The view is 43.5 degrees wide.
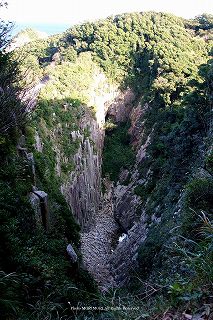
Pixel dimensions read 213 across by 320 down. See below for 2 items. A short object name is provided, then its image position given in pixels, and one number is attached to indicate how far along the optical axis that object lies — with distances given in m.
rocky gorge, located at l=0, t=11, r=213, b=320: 5.15
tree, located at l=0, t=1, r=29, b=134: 7.90
